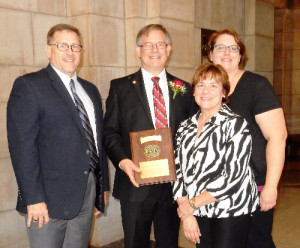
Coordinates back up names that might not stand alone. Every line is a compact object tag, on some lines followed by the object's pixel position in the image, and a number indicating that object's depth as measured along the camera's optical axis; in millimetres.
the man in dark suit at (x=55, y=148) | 2531
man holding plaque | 2955
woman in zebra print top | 2434
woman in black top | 2699
